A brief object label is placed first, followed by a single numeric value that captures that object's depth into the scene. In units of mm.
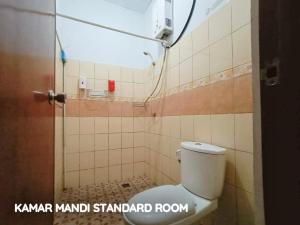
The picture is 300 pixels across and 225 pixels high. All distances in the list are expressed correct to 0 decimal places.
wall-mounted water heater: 1735
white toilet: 860
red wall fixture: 2123
